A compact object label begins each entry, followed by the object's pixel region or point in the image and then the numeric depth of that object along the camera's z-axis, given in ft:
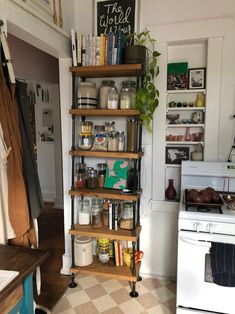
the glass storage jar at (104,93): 6.95
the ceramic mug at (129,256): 7.20
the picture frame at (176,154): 7.21
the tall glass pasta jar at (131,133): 6.81
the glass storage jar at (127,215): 7.00
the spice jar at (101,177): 7.40
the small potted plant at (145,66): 6.28
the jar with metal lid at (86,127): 7.08
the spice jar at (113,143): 6.87
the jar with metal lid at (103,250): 7.34
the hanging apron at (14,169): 4.43
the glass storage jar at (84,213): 7.39
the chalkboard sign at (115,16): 6.86
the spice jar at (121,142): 6.91
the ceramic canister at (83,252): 7.23
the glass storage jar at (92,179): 7.21
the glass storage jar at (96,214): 7.18
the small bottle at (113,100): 6.73
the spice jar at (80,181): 7.32
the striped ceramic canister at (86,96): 6.92
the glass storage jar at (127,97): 6.64
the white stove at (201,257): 5.18
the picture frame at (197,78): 6.81
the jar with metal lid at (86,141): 7.07
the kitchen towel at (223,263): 5.06
